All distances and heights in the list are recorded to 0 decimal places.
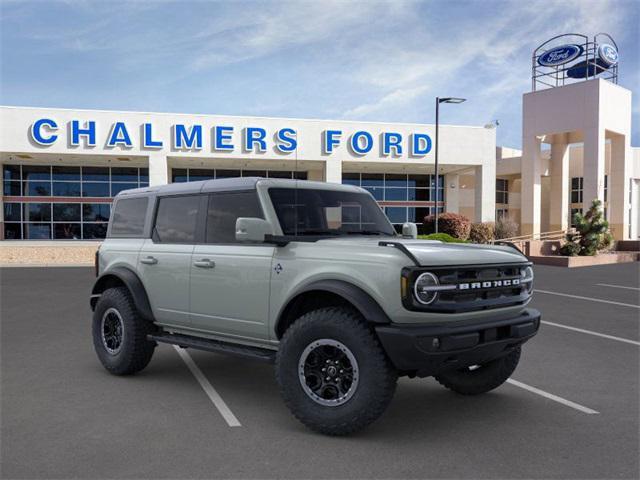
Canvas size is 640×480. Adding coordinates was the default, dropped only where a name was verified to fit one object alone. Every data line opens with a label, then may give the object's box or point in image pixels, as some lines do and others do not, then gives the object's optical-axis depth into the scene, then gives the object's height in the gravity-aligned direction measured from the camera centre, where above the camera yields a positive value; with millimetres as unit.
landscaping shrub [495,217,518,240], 31203 -566
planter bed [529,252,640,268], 24105 -1753
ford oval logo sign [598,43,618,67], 34875 +10093
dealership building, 30500 +3583
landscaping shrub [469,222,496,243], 28531 -676
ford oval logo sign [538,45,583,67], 34844 +10083
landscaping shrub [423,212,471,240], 27672 -270
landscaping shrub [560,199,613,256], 25766 -646
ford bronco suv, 4359 -658
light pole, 23156 +4810
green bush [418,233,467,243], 19209 -584
